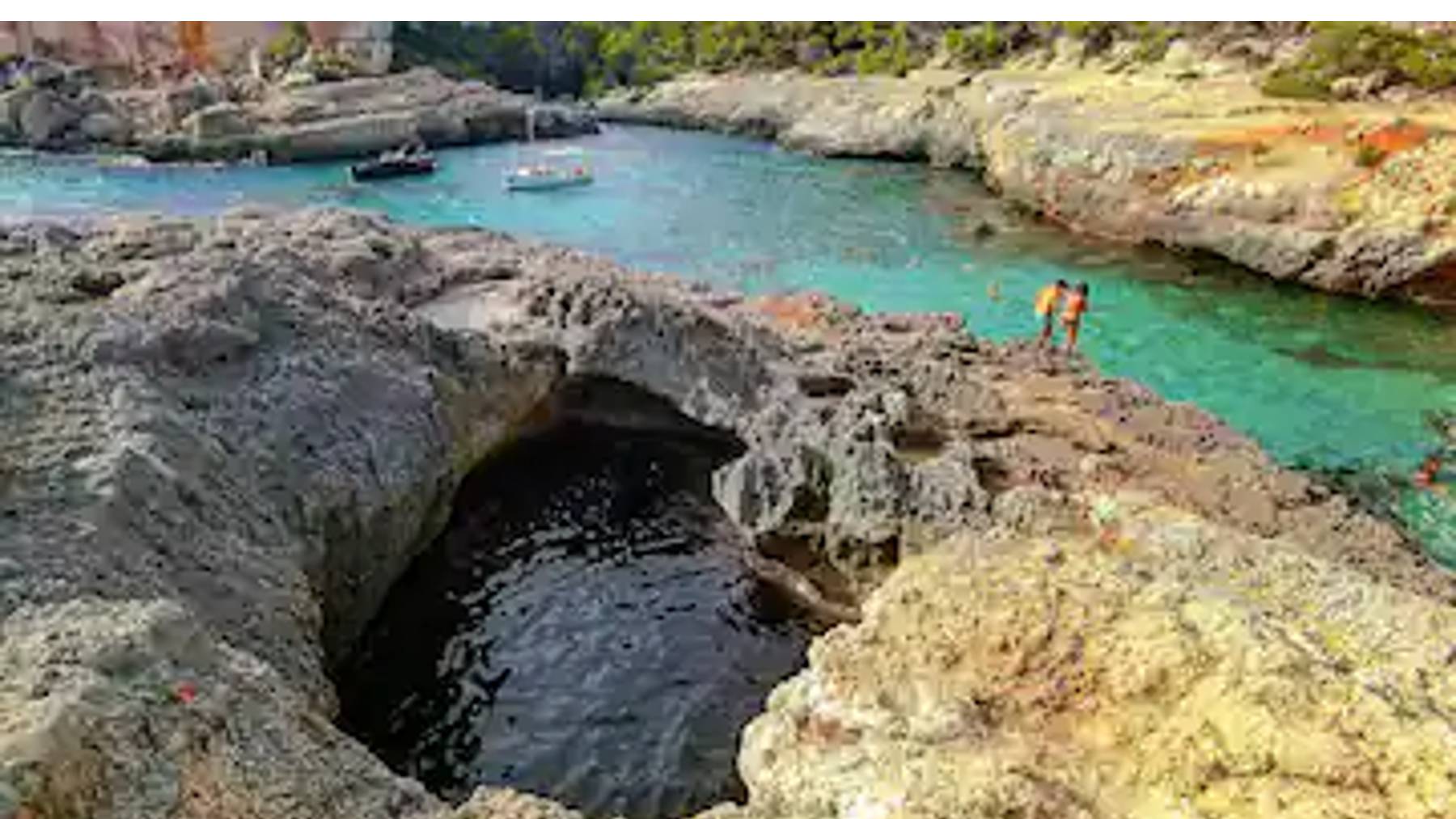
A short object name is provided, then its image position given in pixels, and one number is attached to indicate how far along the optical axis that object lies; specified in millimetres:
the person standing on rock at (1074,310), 22984
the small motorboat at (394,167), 57375
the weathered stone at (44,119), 66875
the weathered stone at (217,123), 63875
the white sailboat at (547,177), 53875
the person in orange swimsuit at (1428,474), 20031
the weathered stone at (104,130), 67625
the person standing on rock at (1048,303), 23781
